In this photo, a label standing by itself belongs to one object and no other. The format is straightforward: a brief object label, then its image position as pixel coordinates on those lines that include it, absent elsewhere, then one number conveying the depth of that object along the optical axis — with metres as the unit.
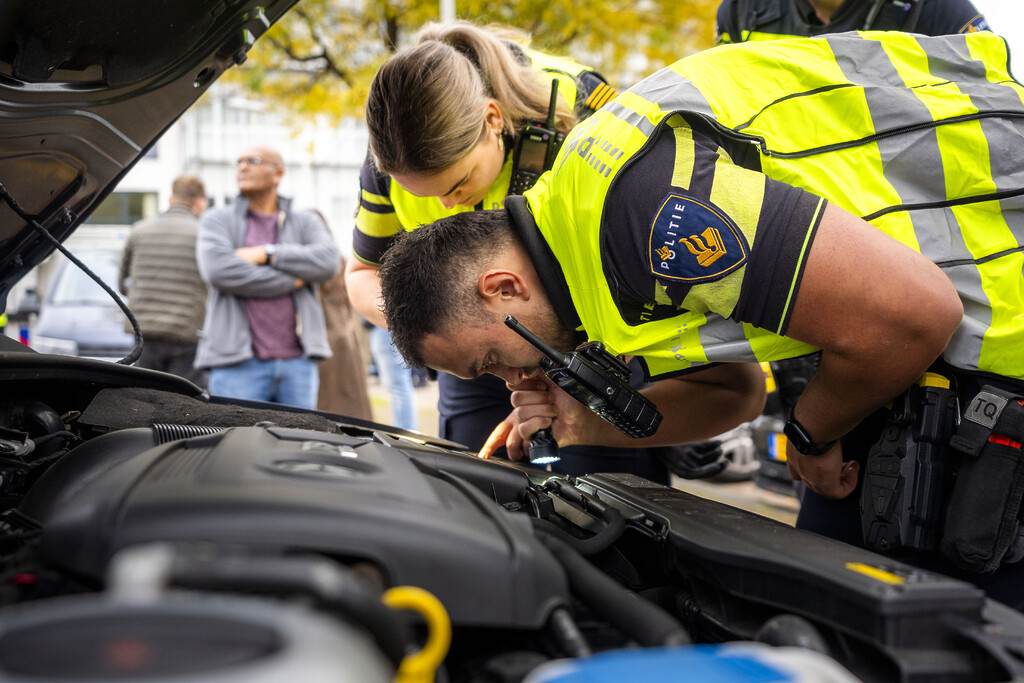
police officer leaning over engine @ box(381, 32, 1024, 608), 1.18
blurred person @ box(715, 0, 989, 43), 2.20
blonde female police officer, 1.85
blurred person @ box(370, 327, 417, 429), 4.85
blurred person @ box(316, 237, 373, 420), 4.17
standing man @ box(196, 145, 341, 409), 3.75
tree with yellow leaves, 6.50
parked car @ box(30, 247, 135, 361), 6.07
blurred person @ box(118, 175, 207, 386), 4.27
